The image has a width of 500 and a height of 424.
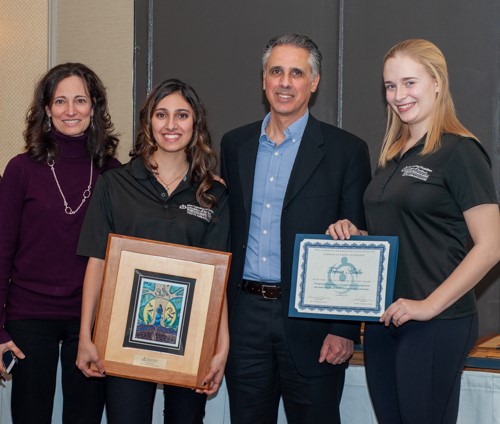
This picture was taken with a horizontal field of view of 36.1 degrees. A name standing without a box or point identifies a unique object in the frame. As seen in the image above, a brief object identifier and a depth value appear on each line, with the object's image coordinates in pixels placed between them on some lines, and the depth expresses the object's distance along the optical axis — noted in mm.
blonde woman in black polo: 2441
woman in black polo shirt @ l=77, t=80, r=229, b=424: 2771
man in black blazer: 2893
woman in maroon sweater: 2990
